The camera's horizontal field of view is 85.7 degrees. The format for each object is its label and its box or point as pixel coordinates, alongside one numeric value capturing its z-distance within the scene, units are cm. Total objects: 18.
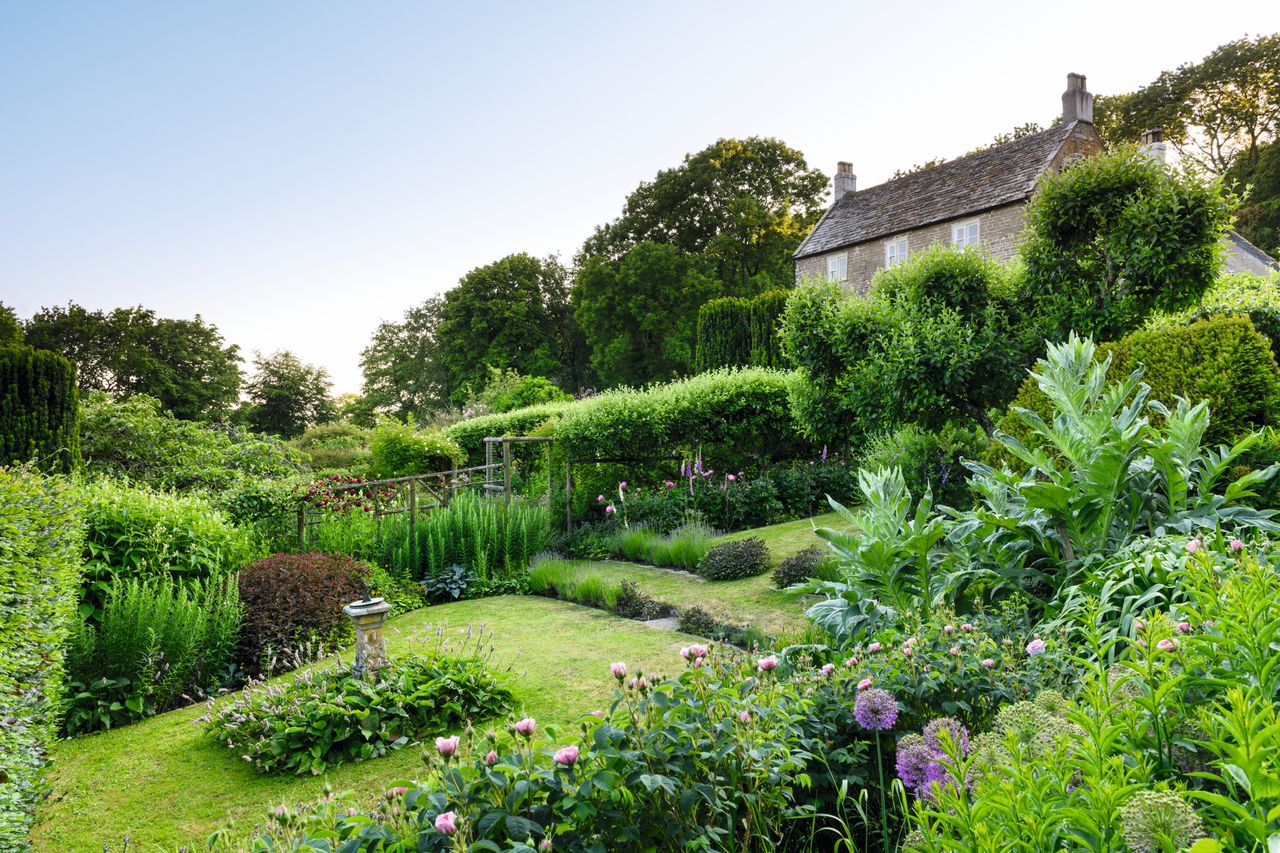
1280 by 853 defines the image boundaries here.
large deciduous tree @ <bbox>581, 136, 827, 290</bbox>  3055
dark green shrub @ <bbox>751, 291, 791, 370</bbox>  1992
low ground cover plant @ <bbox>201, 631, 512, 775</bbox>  381
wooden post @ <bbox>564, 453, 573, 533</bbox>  1025
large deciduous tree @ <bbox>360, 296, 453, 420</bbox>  3856
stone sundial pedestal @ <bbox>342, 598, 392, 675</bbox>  423
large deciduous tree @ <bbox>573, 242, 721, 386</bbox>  2923
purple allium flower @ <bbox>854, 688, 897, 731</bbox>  202
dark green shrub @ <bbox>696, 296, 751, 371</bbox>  2162
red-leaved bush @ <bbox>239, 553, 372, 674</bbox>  534
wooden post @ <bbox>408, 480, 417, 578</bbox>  830
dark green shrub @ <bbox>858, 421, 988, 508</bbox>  860
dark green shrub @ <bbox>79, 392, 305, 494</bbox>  1099
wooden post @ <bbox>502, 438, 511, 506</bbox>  962
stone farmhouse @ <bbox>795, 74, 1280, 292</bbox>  1955
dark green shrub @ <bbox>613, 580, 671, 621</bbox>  645
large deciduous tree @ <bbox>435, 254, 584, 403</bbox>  3444
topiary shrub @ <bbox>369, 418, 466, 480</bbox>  1573
